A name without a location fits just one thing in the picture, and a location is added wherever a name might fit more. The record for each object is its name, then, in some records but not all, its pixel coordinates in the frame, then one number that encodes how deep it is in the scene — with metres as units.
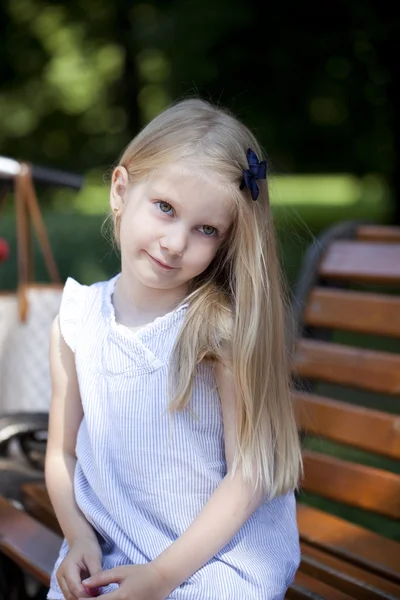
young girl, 1.66
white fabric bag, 3.19
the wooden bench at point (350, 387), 2.26
